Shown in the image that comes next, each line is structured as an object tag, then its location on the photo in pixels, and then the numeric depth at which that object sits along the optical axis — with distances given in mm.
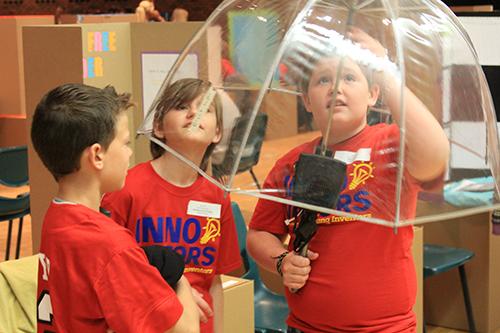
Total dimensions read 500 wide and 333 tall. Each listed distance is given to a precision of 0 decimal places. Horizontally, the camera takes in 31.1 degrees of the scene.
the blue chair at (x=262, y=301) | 3756
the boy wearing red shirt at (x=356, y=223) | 1855
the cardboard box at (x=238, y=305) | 3277
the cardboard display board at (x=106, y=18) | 8404
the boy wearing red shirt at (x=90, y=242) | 1724
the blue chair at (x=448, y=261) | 4523
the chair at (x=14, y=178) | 5426
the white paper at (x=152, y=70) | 4762
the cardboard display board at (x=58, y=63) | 4355
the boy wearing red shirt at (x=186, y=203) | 2121
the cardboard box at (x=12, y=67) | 7992
